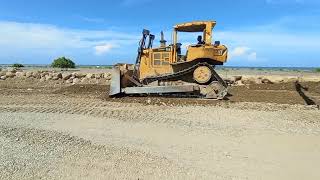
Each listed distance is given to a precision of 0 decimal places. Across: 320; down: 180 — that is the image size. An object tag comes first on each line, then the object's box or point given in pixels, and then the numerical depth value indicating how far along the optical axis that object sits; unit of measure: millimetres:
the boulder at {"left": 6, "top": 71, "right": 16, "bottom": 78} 12223
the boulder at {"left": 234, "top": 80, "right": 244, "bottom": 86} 9720
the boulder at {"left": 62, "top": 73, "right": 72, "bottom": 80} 11546
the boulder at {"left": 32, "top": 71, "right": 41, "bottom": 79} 11950
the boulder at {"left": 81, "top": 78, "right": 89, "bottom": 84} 11176
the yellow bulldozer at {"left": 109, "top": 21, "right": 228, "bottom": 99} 6927
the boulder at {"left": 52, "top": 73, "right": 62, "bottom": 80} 11399
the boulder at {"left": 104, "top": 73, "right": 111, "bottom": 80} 11827
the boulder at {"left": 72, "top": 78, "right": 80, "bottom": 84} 11041
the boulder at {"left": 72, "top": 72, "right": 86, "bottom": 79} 12060
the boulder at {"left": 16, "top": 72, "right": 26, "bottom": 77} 12260
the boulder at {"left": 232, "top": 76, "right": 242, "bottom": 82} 10475
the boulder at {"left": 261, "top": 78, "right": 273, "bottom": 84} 9765
